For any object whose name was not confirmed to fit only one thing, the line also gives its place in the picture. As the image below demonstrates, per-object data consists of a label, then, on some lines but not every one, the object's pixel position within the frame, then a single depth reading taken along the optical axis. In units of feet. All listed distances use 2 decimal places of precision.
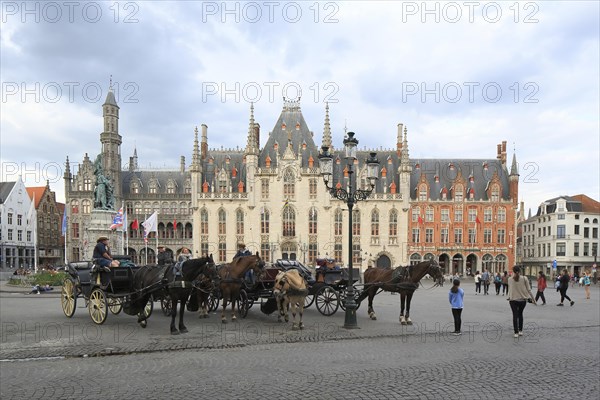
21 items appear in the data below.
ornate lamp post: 42.16
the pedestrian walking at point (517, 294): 38.29
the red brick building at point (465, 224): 175.48
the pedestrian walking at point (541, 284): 66.54
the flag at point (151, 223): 120.98
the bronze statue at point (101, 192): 90.27
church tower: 182.29
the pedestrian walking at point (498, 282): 89.12
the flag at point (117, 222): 91.20
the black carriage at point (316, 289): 47.70
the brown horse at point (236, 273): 43.37
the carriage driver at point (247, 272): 46.88
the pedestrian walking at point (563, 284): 66.33
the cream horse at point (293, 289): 41.06
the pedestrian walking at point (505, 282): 90.37
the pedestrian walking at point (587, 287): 81.15
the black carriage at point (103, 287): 40.52
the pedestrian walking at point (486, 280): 92.22
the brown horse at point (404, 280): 43.85
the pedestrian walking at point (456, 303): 39.37
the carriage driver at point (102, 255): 40.88
